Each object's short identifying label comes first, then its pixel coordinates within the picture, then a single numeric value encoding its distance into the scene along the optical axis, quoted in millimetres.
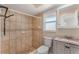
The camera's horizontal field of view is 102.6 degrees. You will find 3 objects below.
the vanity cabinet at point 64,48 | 1591
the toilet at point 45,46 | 1699
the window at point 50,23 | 1745
